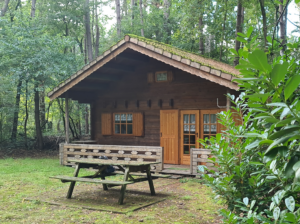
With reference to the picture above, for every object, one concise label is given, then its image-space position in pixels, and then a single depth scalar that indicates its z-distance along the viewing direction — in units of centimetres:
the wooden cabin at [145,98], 993
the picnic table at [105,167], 590
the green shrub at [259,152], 101
